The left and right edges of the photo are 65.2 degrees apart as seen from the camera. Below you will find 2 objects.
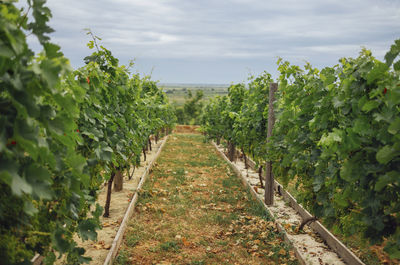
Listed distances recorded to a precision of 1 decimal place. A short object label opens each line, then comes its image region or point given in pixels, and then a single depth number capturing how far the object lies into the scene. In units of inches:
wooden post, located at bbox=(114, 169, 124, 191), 328.8
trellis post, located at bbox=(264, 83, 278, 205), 289.6
